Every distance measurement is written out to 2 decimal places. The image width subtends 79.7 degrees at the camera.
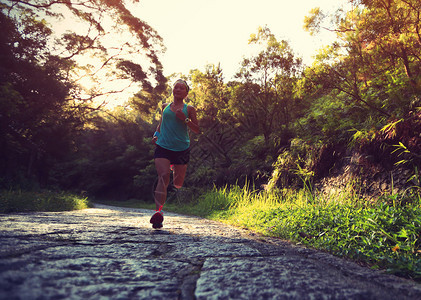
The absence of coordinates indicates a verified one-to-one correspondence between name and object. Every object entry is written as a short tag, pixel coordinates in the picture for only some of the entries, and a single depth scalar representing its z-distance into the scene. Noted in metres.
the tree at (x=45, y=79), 10.46
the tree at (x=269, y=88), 7.69
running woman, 3.38
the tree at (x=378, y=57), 4.08
